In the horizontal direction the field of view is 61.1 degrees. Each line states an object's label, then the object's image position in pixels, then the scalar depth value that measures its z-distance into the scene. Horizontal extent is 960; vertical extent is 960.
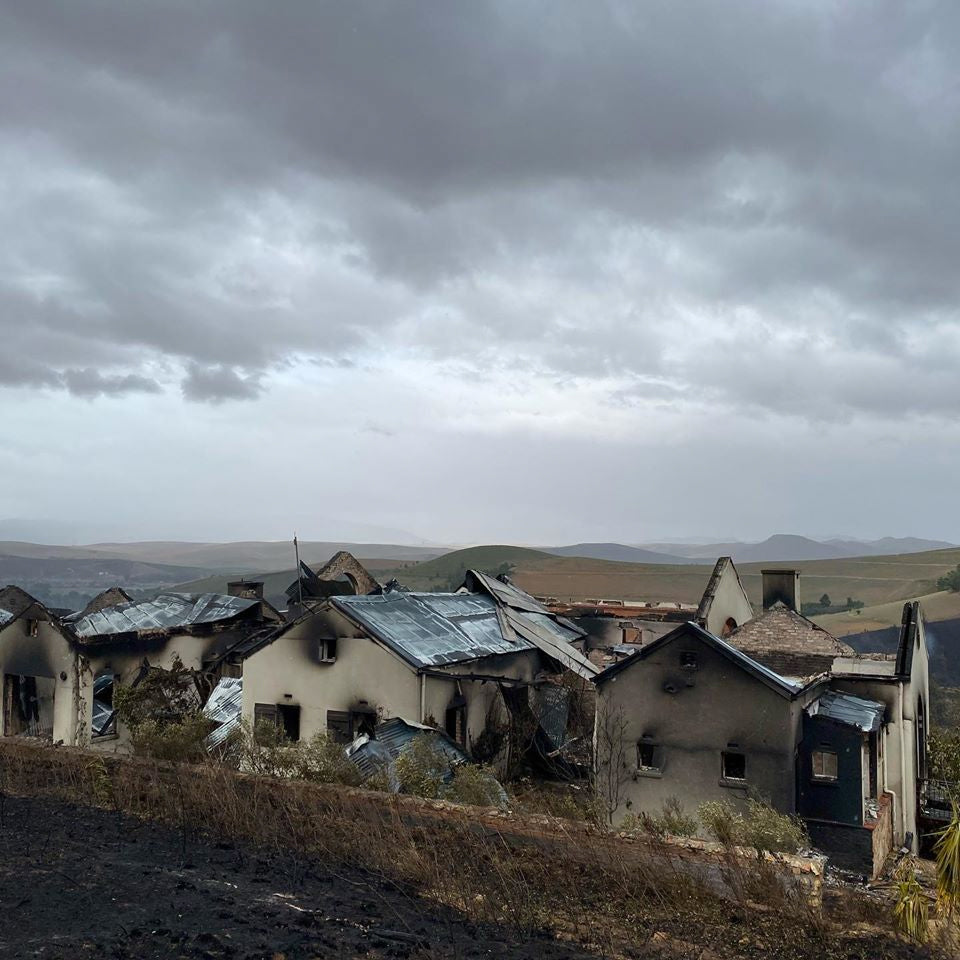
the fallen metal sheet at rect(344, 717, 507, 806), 16.50
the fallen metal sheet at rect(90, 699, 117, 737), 25.65
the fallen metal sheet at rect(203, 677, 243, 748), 24.42
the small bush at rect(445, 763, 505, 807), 11.45
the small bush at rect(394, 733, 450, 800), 12.25
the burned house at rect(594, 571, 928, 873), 18.19
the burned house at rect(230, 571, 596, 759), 22.16
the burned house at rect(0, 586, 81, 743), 24.16
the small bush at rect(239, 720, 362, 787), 11.88
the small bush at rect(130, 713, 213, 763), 12.56
